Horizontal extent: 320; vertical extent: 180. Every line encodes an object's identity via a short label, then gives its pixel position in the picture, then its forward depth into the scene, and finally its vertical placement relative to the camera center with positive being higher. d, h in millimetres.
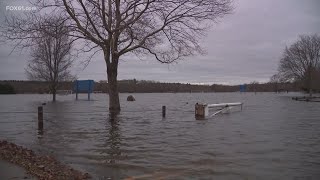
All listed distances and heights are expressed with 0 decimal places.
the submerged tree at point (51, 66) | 29141 +3080
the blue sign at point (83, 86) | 33393 +630
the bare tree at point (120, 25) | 14652 +4047
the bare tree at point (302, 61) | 47491 +5958
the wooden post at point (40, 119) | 10052 -1216
